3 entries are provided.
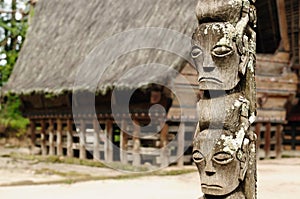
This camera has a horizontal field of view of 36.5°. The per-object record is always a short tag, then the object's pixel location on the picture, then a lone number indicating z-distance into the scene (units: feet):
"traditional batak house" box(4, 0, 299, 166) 33.58
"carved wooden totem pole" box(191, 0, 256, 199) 11.05
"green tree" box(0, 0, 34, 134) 72.28
